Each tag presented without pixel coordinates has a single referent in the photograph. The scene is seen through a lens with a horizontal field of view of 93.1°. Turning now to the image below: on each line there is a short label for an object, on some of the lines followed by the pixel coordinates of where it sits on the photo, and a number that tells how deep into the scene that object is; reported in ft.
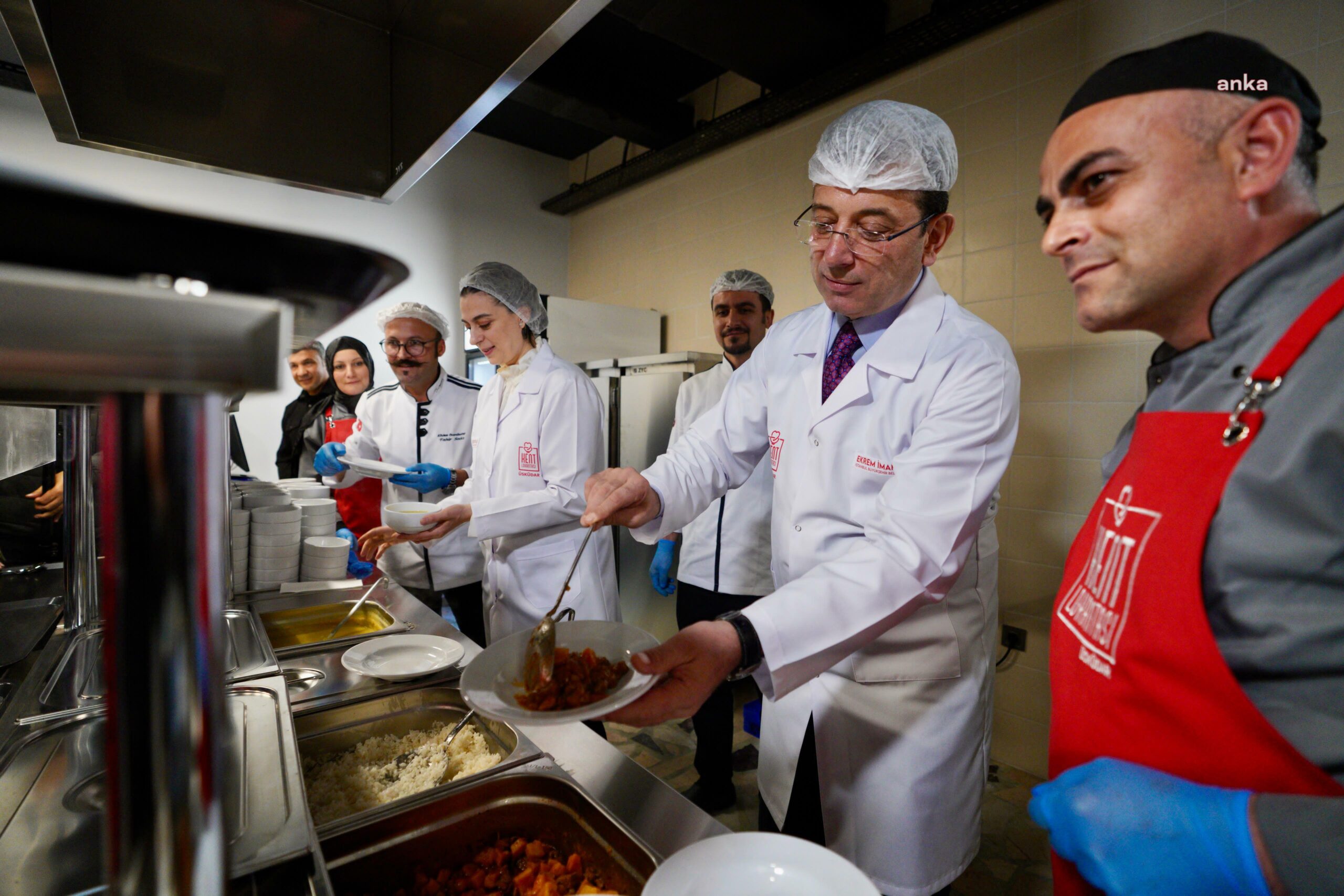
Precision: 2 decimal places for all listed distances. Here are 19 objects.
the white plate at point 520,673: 2.77
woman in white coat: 7.29
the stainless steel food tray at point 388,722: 4.08
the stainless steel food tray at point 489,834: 2.96
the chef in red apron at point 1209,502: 2.08
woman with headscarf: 12.89
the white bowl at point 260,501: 7.52
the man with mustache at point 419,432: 9.44
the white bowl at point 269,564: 6.86
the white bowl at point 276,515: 6.83
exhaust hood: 3.59
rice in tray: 3.69
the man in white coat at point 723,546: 8.66
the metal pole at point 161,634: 0.96
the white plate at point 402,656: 4.60
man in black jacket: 13.08
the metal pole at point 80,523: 4.92
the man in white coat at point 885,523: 3.71
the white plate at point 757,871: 2.20
